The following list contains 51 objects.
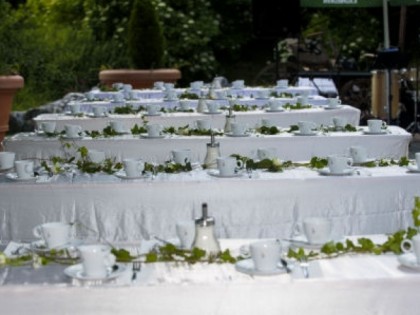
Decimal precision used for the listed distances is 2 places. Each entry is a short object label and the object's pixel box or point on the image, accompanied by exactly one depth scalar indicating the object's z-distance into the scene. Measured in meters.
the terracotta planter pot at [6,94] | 11.03
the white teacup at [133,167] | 5.80
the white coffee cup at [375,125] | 7.68
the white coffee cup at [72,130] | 7.71
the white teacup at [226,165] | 5.78
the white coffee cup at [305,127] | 7.63
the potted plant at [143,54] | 15.10
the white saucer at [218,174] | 5.80
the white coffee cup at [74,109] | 9.55
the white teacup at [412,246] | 3.60
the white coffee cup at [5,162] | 6.28
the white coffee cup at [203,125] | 7.92
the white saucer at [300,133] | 7.61
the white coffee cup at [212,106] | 9.14
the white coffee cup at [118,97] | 10.49
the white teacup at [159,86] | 12.29
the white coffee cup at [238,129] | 7.59
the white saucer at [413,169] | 5.90
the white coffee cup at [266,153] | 6.22
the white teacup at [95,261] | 3.51
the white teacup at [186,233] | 3.84
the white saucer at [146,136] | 7.59
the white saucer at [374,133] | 7.65
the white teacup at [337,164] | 5.79
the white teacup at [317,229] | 3.93
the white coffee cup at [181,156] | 6.23
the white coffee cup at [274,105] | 9.29
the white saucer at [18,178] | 5.79
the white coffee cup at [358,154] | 6.17
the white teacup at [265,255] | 3.55
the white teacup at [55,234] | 3.92
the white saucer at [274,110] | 9.30
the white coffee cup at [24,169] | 5.80
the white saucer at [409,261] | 3.58
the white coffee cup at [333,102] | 9.60
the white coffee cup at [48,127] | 8.04
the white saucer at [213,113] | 9.13
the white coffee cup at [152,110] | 9.12
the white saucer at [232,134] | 7.60
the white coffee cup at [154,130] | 7.60
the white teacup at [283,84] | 11.76
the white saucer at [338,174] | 5.81
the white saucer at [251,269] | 3.54
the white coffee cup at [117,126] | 7.92
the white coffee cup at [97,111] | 9.11
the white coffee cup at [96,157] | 6.28
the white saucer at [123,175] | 5.81
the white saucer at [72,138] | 7.69
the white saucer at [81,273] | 3.50
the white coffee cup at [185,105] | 9.56
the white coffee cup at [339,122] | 7.91
